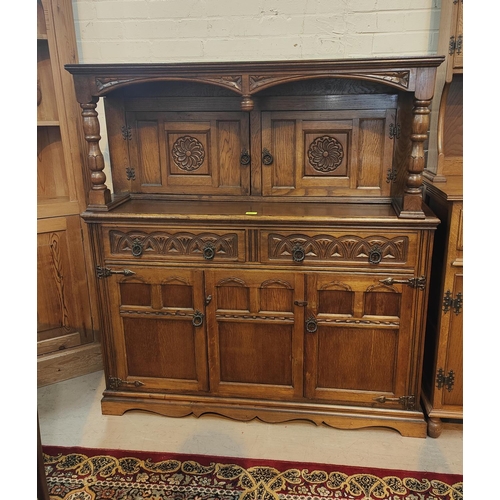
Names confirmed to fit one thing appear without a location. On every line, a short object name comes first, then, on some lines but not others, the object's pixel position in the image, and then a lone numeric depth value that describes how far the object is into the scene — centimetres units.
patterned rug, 187
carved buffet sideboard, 200
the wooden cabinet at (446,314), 199
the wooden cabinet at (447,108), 208
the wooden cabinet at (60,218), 238
